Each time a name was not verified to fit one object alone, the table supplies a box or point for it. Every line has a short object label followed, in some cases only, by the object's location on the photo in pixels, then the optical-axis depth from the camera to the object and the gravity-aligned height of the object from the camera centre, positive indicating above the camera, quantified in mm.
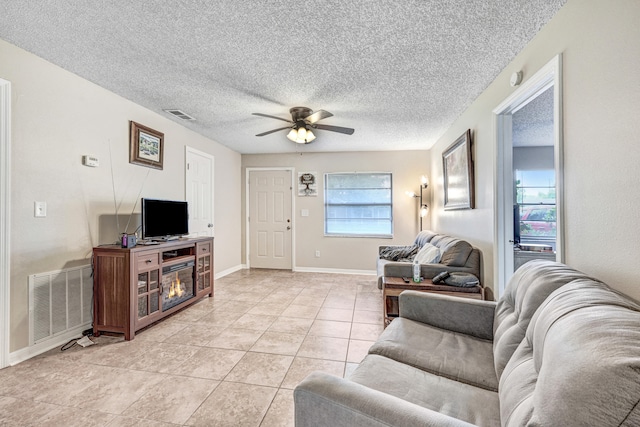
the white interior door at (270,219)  5777 -99
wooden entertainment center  2609 -692
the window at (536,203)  4715 +150
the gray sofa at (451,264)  2920 -539
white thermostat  2732 +527
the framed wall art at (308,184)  5668 +596
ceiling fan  3204 +1030
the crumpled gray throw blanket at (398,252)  4305 -608
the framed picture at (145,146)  3262 +836
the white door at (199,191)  4275 +378
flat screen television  3031 -47
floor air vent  2318 -757
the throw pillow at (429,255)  3188 -494
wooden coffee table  2652 -731
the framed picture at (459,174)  3115 +472
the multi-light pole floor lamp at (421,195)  5195 +334
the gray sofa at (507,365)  620 -576
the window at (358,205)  5535 +172
